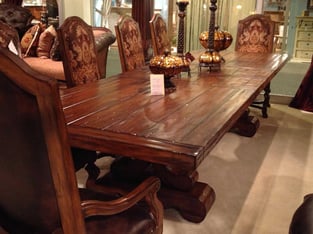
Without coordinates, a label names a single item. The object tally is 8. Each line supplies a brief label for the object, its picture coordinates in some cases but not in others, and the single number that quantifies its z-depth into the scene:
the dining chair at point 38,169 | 0.89
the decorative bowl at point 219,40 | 3.20
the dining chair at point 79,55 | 2.37
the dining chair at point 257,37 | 4.22
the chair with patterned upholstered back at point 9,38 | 2.18
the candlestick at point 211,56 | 2.86
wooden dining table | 1.36
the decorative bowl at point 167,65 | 2.12
